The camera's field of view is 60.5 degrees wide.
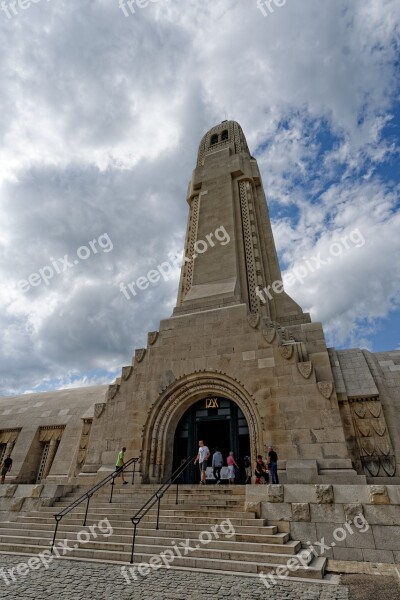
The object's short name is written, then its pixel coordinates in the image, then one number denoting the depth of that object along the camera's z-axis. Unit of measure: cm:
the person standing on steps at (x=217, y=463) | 1176
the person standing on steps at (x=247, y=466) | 1216
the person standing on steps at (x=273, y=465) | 962
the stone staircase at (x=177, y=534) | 655
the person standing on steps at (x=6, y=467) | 1354
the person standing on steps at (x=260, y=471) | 995
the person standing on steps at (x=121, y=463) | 1193
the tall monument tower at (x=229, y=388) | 1095
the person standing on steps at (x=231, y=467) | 1111
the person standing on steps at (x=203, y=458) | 1129
